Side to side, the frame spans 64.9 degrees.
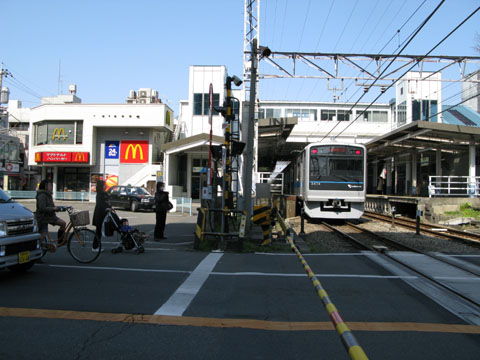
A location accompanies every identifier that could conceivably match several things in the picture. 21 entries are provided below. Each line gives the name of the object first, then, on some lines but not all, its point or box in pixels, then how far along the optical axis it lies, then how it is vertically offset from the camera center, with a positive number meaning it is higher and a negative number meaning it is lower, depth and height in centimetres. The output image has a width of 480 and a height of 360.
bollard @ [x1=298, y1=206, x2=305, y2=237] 1295 -136
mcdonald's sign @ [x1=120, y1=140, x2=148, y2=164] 3138 +252
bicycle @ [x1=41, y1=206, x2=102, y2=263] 731 -121
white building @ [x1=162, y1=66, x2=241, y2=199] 3119 +546
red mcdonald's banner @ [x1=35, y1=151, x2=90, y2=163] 3069 +190
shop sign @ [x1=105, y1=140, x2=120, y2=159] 3161 +276
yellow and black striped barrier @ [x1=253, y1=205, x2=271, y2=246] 1024 -92
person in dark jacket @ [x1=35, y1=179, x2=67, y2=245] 739 -64
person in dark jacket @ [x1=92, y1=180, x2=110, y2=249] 831 -61
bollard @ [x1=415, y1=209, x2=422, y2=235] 1303 -136
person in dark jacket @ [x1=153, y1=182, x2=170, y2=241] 1077 -77
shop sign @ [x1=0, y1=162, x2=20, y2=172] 2602 +81
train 1609 +23
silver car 561 -89
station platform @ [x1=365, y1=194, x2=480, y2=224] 1719 -77
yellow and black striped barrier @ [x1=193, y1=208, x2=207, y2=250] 950 -114
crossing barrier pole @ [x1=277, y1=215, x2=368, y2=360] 260 -120
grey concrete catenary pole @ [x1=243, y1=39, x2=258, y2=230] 1143 +146
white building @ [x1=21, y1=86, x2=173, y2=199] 3075 +319
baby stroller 838 -123
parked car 2259 -104
